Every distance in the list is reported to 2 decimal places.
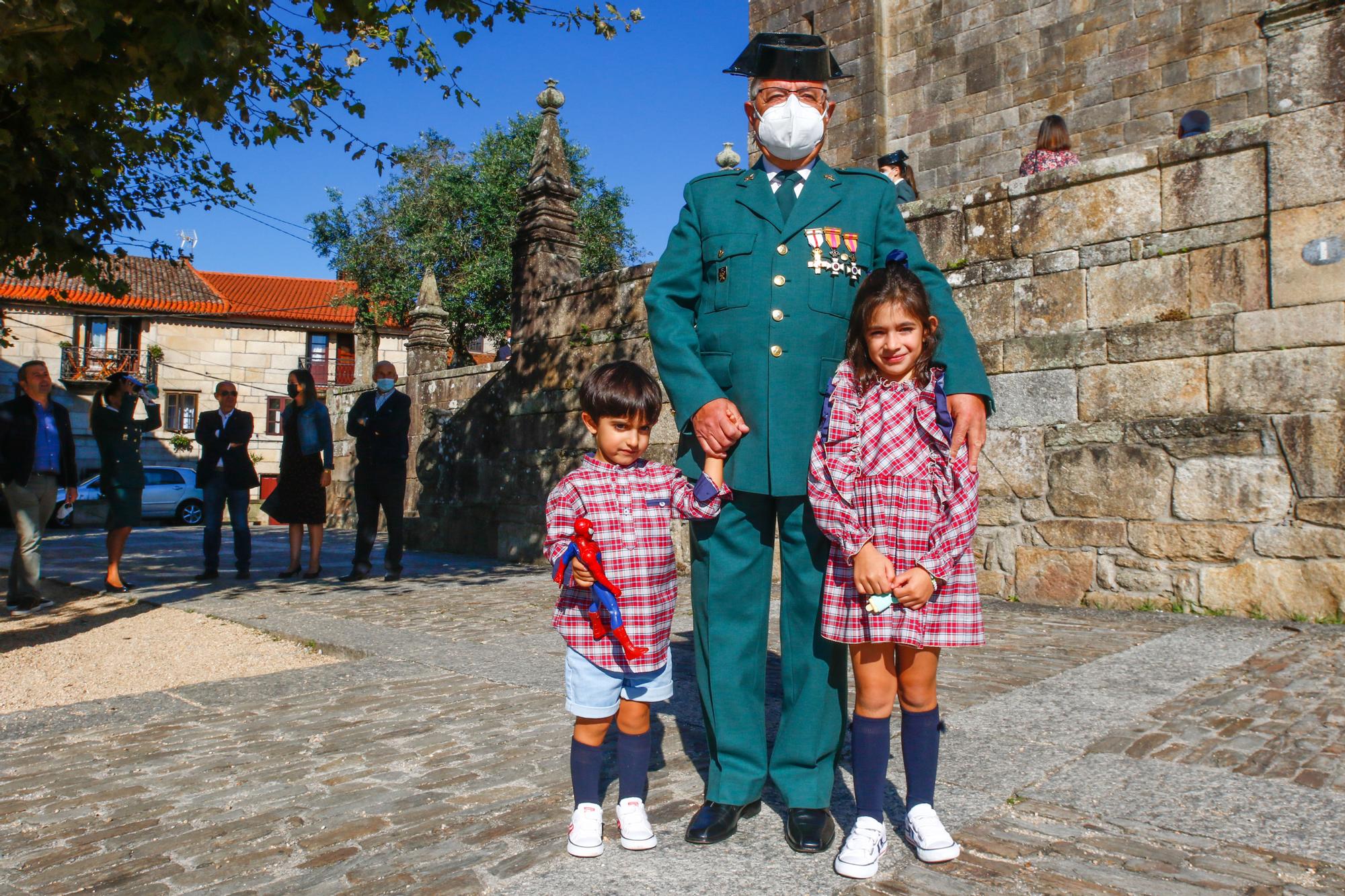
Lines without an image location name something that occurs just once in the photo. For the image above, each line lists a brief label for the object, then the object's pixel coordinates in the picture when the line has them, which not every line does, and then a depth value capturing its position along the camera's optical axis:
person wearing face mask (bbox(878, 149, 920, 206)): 7.65
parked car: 23.19
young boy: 2.52
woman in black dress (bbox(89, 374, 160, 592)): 7.95
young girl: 2.33
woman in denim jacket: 8.52
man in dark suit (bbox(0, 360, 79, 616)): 6.82
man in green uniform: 2.58
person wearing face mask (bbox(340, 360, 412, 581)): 8.48
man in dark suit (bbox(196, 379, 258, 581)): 8.57
